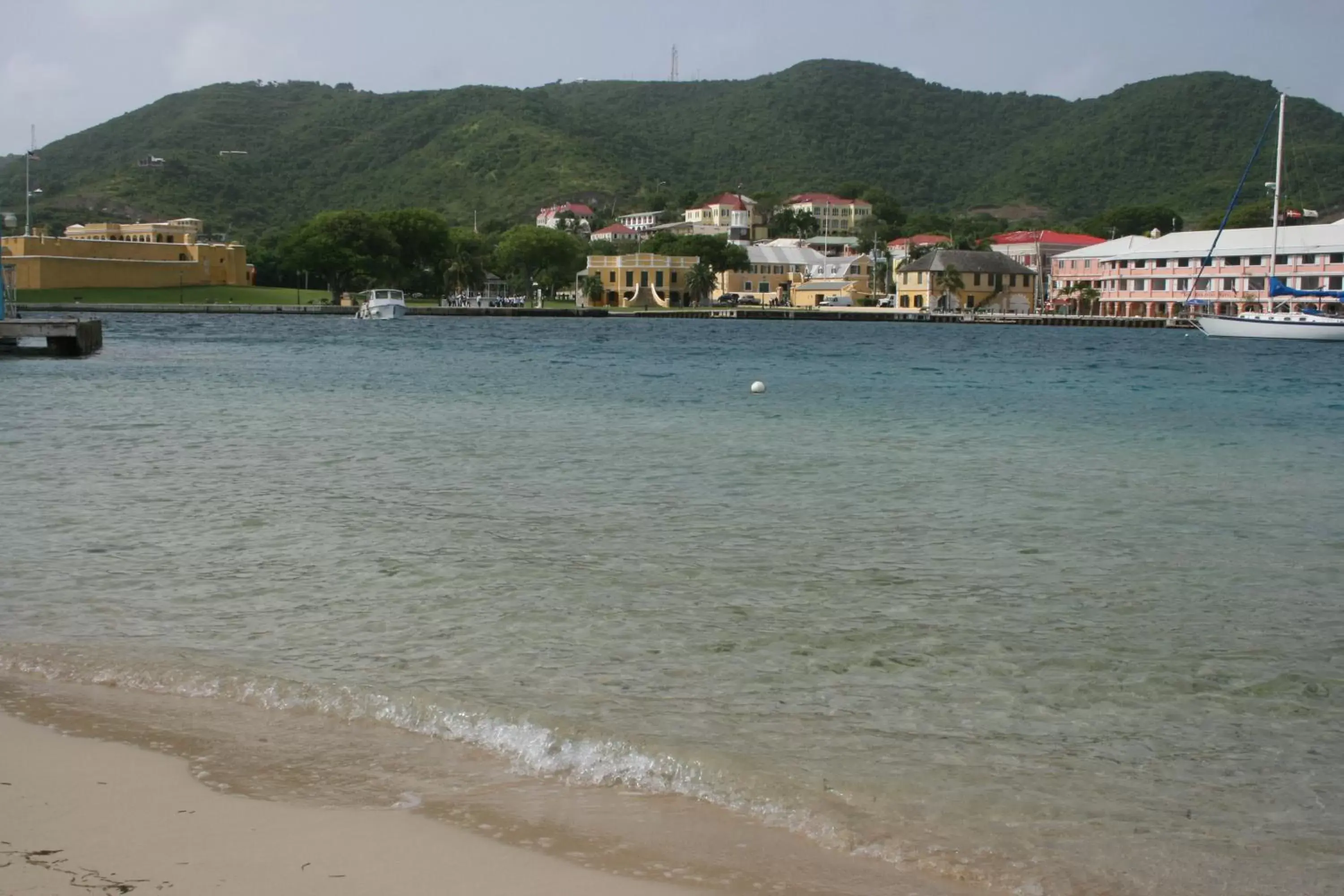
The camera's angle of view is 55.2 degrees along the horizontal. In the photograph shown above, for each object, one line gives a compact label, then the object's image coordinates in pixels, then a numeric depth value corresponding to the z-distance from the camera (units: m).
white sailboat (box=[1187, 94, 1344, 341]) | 72.12
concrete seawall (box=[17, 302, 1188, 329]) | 106.06
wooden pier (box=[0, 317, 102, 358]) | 41.84
